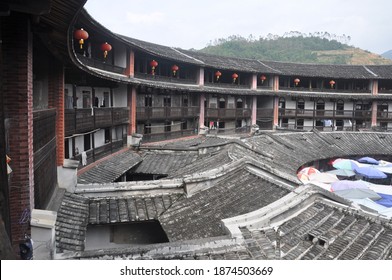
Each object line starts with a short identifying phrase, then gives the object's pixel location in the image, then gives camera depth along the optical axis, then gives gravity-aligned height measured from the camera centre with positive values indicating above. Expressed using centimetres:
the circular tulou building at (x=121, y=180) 665 -239
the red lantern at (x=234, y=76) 3569 +356
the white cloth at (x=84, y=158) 1604 -236
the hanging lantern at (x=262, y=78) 3856 +364
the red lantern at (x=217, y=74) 3440 +357
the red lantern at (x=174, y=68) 2950 +351
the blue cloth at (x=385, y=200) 1978 -508
